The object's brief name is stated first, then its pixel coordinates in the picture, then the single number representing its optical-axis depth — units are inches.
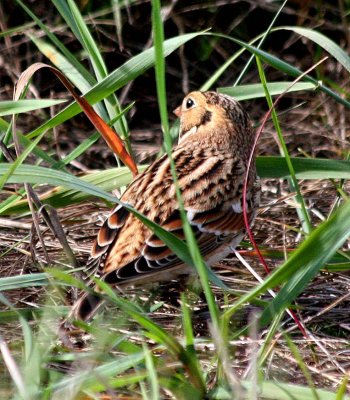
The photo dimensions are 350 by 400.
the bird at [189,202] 340.2
